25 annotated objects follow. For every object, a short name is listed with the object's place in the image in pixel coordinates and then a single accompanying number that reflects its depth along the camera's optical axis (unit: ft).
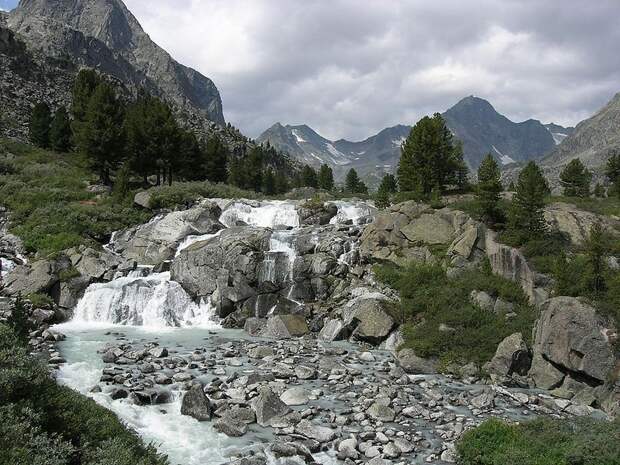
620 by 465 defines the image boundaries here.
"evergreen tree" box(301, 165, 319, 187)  359.68
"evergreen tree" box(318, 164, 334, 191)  345.08
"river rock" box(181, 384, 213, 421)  56.39
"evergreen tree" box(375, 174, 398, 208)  166.89
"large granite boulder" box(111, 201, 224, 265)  137.90
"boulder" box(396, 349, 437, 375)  78.54
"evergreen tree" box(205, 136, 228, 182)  273.13
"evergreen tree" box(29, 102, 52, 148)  262.26
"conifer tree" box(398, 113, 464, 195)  170.91
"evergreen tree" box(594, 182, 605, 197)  271.04
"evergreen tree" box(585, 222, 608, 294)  83.76
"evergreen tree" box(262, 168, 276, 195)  320.09
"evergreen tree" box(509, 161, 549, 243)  107.09
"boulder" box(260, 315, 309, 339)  100.37
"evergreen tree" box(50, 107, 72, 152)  255.91
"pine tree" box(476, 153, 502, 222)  118.62
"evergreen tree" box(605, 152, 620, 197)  257.34
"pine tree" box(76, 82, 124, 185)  192.44
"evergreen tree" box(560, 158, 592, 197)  223.71
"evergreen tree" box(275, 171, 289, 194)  345.31
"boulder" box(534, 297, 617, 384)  70.64
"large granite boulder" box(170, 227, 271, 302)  115.34
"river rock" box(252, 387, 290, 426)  55.88
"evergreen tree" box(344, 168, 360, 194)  341.00
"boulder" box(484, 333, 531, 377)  76.54
